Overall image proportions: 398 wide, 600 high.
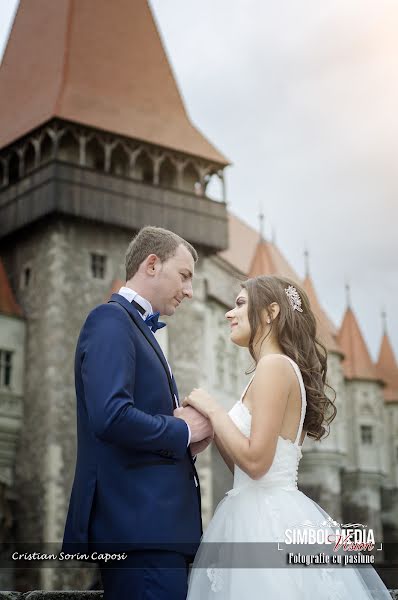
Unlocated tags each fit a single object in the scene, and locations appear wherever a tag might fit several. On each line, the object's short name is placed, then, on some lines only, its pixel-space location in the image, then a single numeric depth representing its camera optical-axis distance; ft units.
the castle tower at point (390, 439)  108.99
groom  8.03
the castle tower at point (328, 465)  91.45
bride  8.44
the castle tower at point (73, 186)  61.21
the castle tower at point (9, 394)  60.34
